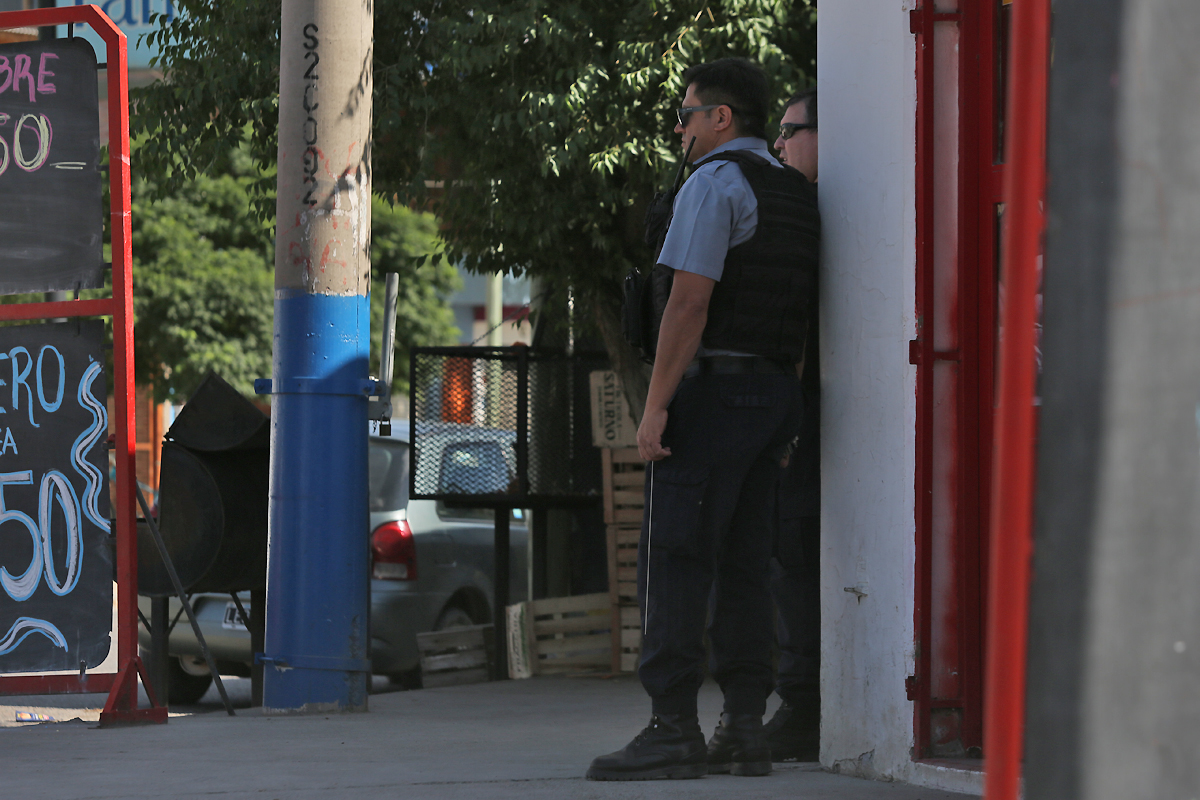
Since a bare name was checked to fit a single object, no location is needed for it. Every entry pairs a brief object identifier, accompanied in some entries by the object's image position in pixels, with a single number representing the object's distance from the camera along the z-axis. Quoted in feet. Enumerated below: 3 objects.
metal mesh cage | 53.78
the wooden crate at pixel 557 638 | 52.70
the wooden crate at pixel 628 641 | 52.19
